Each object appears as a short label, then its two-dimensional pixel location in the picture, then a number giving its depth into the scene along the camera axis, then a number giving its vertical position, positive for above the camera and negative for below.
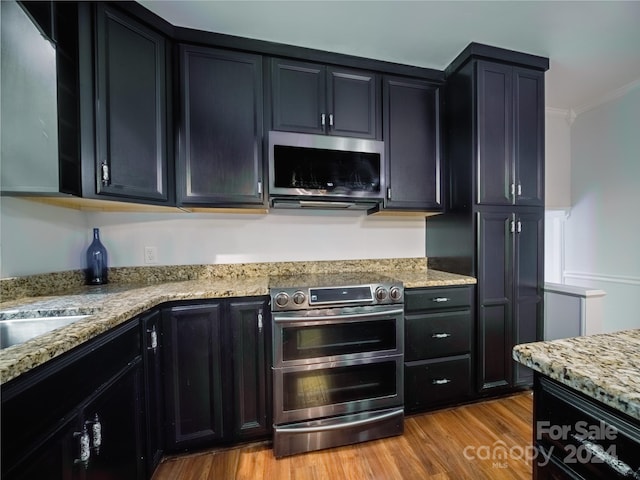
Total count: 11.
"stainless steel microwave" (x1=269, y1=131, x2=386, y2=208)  1.77 +0.44
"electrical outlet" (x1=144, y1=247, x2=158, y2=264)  1.92 -0.13
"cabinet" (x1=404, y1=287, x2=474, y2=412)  1.77 -0.77
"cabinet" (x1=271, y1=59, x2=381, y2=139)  1.82 +0.95
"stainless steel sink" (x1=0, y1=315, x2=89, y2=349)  1.09 -0.37
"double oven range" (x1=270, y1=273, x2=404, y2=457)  1.52 -0.76
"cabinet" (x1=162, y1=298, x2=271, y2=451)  1.46 -0.77
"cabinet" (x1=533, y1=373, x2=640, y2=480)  0.52 -0.45
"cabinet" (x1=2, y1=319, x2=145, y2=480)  0.66 -0.55
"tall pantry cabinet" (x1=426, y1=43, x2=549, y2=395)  1.90 +0.26
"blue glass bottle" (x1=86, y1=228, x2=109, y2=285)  1.74 -0.17
